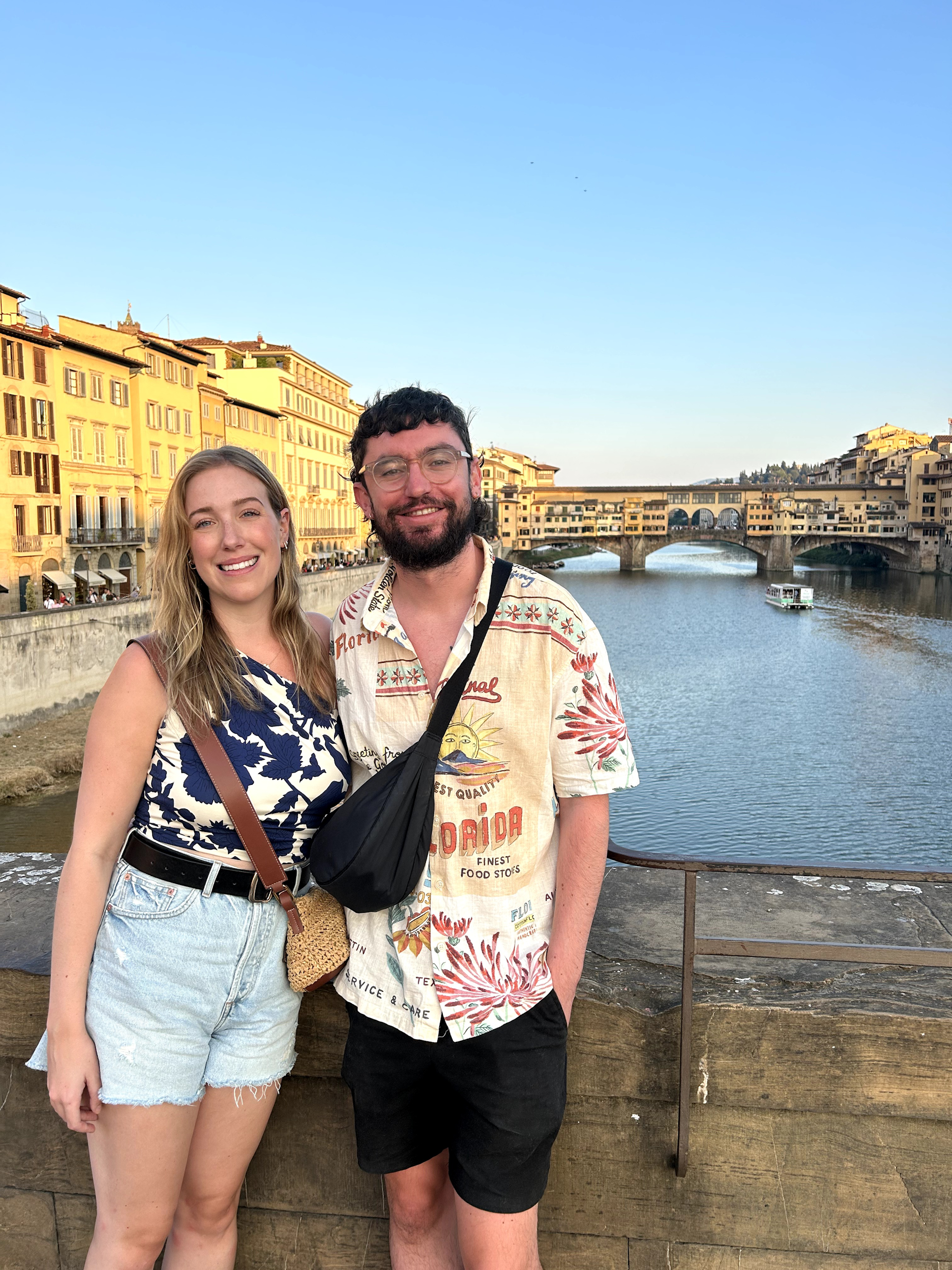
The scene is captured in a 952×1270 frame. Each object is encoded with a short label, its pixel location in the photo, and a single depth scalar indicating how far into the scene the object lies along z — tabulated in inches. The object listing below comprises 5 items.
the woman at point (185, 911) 50.1
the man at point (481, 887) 50.5
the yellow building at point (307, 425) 1370.6
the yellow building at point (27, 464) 778.8
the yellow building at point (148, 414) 924.6
